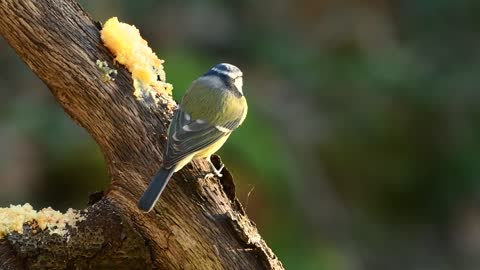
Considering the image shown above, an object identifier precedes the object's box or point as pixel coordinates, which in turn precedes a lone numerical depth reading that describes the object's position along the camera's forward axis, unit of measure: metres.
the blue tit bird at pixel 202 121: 5.51
